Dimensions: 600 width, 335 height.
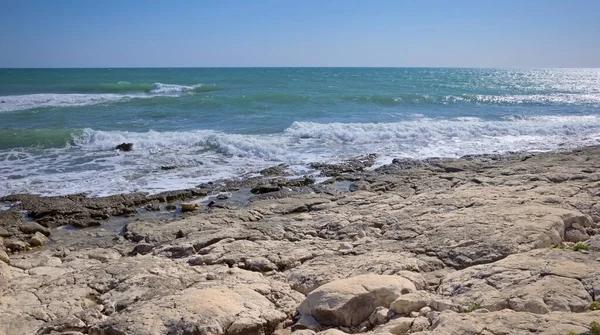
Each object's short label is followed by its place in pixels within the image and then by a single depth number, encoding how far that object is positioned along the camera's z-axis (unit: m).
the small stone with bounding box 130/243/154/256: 7.57
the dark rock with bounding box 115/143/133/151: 17.05
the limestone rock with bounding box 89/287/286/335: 4.61
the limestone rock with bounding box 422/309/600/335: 3.74
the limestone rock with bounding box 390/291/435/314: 4.63
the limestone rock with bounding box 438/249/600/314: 4.36
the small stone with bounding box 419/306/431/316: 4.51
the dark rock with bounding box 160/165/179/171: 14.06
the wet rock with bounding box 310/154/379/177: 13.24
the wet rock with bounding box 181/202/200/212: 10.16
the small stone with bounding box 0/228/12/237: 8.54
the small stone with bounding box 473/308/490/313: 4.35
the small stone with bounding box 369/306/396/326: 4.62
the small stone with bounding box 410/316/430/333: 4.23
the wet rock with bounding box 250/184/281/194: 11.38
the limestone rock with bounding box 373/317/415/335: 4.30
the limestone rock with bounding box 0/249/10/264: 6.78
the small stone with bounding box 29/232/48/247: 8.26
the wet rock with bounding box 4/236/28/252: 7.98
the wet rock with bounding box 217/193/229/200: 11.00
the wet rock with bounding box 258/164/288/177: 13.27
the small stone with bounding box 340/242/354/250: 6.83
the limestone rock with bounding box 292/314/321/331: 4.78
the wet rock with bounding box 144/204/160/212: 10.31
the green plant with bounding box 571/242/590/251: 5.55
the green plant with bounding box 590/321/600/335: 3.59
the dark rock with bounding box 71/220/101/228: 9.38
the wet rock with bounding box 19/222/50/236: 8.73
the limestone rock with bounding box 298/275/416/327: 4.75
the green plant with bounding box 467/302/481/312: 4.45
